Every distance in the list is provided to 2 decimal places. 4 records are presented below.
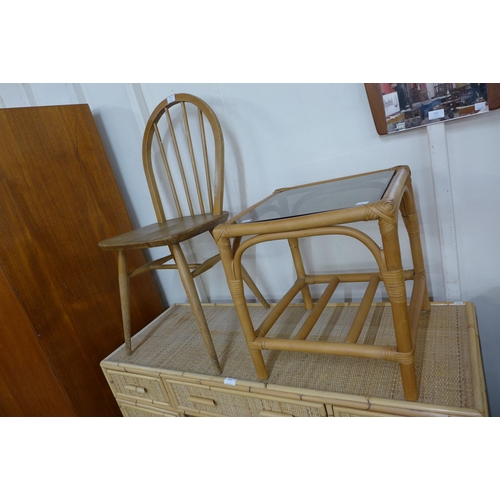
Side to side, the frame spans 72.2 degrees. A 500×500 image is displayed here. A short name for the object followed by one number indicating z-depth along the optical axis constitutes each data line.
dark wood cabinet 0.92
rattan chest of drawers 0.63
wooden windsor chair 0.83
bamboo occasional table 0.54
